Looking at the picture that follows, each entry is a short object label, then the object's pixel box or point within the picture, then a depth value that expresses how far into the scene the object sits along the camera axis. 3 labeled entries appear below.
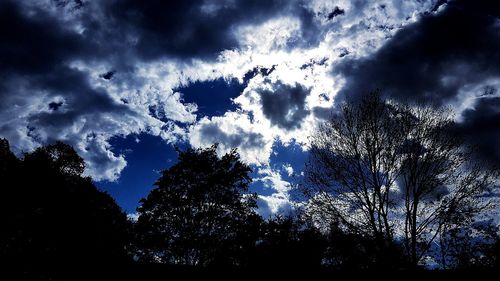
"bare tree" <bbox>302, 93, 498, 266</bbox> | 14.85
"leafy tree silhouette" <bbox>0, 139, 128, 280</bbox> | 9.64
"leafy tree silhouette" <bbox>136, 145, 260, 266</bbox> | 23.00
